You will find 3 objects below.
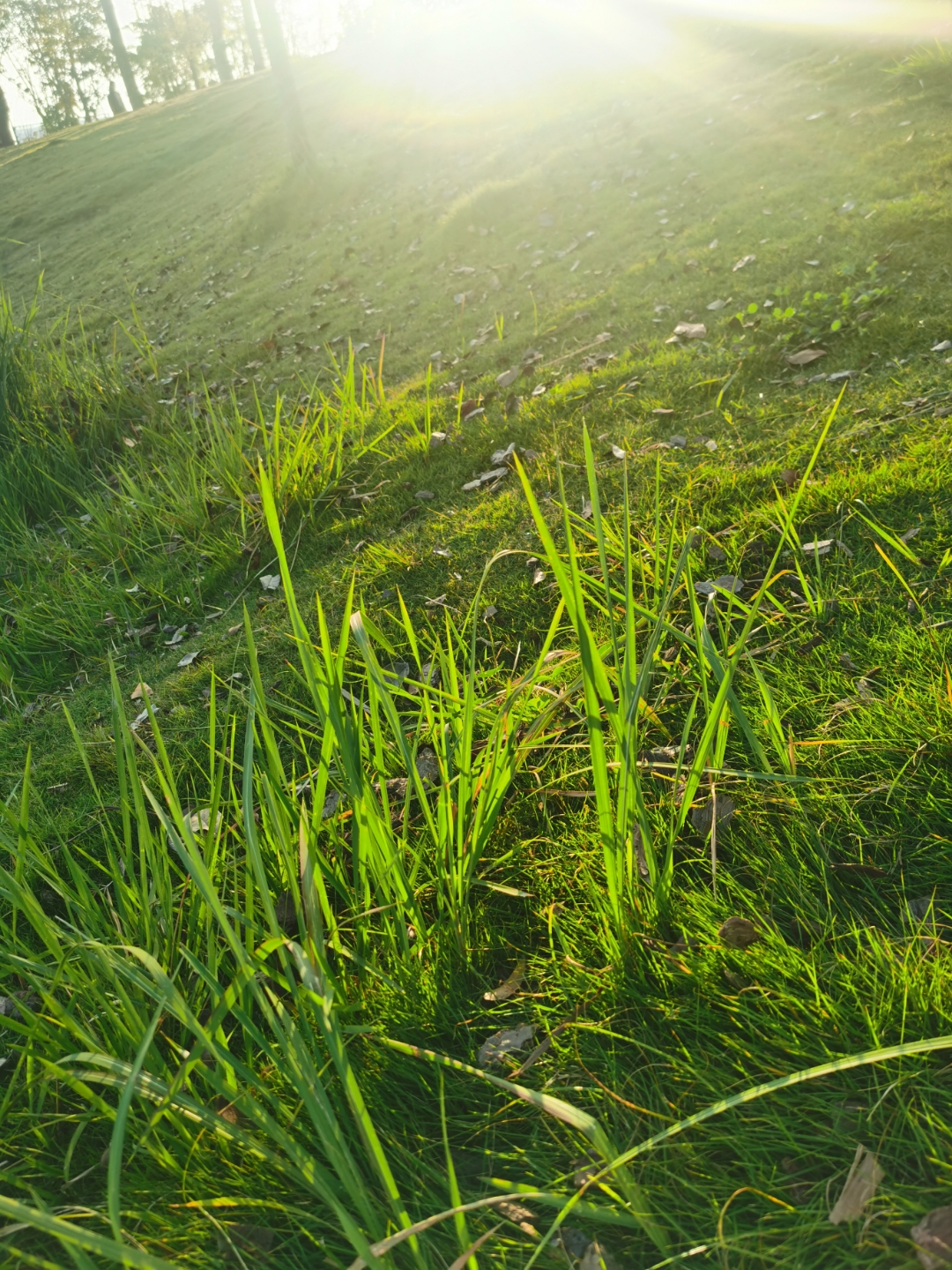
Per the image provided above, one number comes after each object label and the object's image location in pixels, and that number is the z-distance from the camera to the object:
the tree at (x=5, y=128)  28.18
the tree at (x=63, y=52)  37.72
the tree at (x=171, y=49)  42.23
